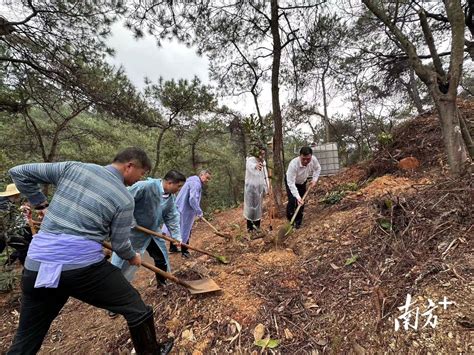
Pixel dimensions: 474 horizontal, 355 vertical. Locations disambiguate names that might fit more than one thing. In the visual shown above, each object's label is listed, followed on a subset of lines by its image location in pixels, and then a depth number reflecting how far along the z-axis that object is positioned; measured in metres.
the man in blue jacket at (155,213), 2.80
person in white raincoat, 4.82
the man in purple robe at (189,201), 4.50
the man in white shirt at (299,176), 4.19
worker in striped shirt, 1.60
